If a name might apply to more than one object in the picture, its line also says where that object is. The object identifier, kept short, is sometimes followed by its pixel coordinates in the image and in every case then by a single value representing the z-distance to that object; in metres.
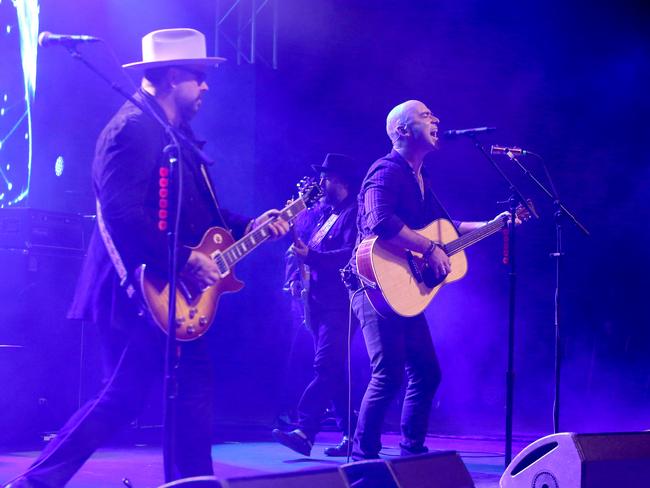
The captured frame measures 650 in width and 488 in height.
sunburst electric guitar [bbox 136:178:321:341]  3.97
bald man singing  5.55
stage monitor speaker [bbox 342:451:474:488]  3.30
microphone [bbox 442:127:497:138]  5.80
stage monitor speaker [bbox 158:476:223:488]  2.80
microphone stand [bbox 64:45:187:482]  3.74
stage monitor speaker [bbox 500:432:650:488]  3.83
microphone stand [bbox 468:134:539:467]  5.60
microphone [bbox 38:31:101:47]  3.77
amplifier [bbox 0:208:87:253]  7.20
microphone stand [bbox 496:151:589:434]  6.12
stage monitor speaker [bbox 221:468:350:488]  2.85
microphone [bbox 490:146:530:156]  5.96
